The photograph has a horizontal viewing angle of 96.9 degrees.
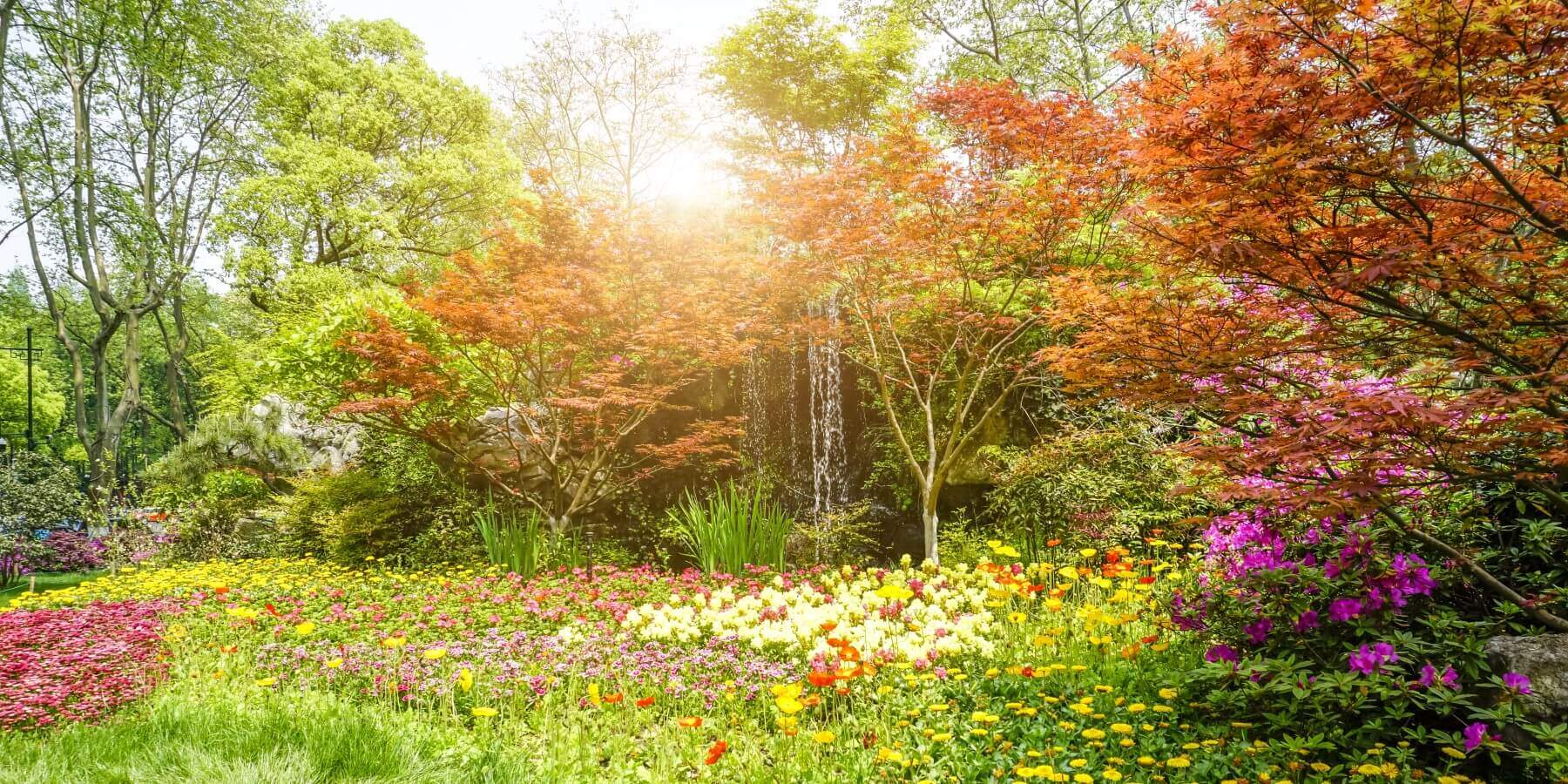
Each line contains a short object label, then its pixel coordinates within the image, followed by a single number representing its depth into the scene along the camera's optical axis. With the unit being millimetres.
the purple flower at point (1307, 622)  2906
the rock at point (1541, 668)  2258
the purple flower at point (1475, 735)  2217
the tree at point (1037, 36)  14680
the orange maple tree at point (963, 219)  5398
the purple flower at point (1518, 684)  2275
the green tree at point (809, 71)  14578
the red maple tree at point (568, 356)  6852
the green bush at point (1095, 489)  6012
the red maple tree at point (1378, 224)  2203
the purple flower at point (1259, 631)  3047
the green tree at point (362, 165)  13867
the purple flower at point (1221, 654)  2988
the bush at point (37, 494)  10703
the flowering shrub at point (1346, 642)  2461
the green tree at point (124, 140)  12312
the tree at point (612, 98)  17438
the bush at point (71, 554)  12172
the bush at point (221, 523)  10047
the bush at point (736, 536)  6555
